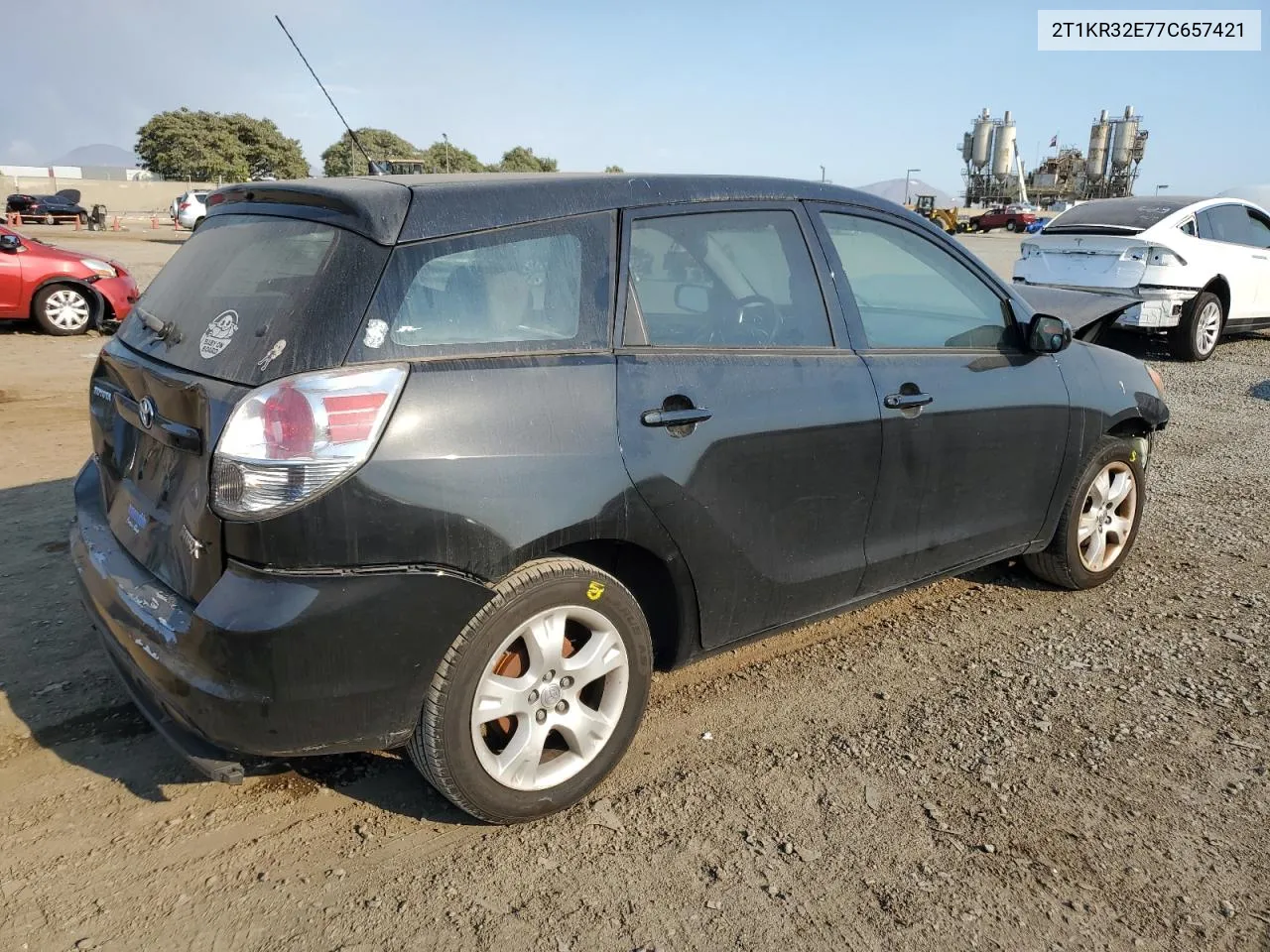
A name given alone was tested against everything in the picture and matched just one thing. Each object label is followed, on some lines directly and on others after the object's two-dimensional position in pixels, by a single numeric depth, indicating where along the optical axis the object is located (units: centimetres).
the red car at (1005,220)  5619
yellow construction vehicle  5153
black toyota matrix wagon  230
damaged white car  1022
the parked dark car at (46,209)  3847
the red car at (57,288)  1099
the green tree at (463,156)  5519
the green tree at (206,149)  6425
